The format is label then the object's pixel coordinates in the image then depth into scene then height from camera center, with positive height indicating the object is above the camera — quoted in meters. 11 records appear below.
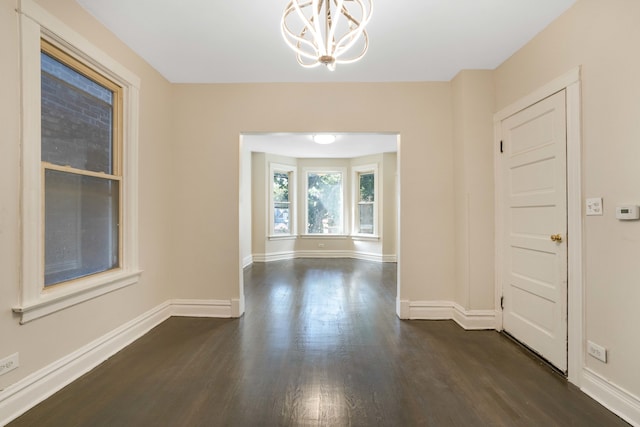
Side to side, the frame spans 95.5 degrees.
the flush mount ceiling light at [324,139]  5.20 +1.34
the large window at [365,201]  7.01 +0.30
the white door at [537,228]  2.14 -0.12
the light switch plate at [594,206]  1.83 +0.04
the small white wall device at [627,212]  1.60 +0.00
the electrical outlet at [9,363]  1.58 -0.83
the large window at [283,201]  7.05 +0.30
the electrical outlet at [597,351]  1.80 -0.88
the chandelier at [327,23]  1.42 +0.99
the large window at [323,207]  7.44 +0.15
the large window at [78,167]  1.91 +0.35
